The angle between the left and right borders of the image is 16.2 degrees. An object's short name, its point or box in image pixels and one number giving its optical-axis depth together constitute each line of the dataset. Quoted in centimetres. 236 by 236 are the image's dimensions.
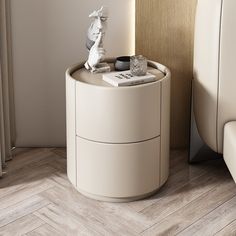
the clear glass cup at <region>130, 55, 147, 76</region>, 337
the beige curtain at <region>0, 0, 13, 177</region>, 370
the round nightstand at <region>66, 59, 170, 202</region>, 325
